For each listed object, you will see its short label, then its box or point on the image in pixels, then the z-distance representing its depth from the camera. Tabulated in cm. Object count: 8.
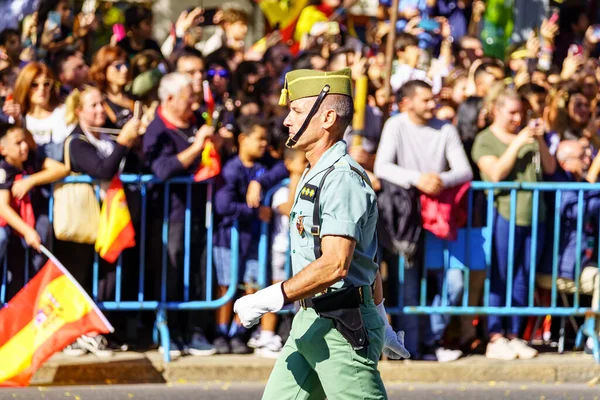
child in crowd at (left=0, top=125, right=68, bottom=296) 1561
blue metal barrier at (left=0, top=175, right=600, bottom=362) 1637
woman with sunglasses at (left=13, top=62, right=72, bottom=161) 1652
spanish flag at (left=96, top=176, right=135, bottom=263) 1592
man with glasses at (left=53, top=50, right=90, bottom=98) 1844
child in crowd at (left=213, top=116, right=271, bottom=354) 1645
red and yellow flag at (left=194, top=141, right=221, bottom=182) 1630
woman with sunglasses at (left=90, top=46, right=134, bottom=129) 1842
